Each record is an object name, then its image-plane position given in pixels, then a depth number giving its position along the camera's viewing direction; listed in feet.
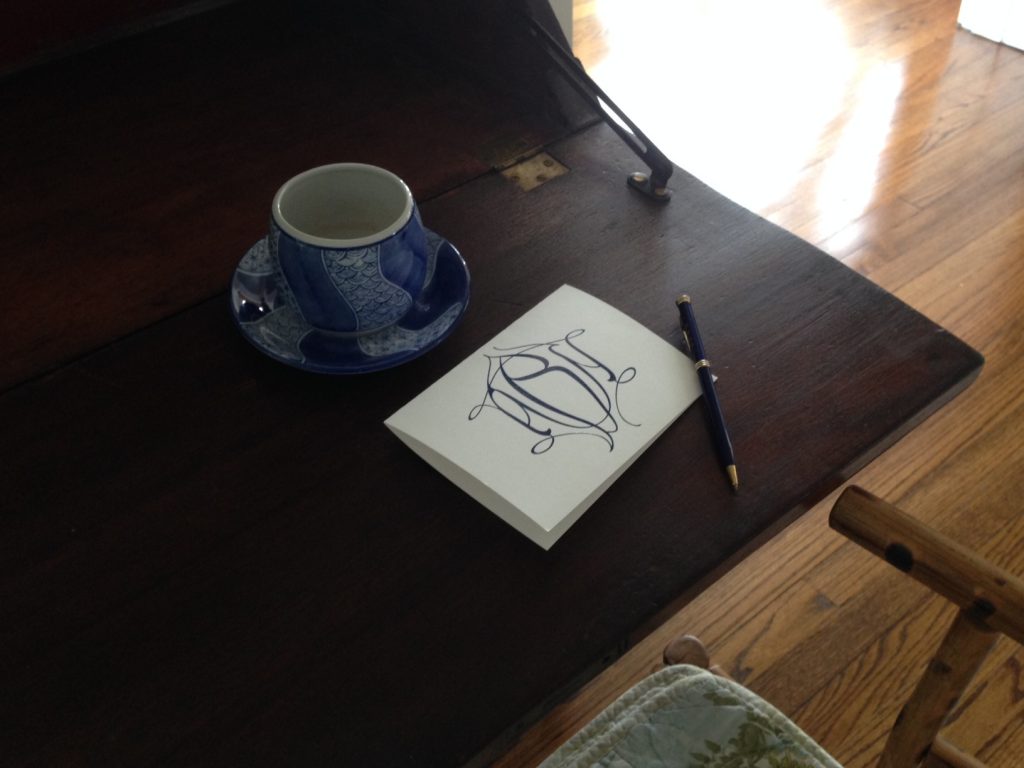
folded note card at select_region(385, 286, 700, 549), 2.00
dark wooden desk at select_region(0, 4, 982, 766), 1.73
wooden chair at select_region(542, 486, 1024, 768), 1.81
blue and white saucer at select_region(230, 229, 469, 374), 2.23
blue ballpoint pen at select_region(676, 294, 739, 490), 2.04
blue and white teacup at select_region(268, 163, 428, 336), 2.09
